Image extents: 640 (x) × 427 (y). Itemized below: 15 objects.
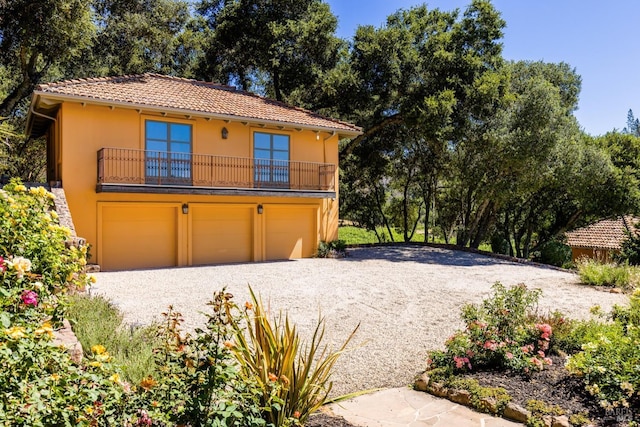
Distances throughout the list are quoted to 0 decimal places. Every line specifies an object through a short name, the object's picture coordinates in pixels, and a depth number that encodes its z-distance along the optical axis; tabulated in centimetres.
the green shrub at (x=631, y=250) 1507
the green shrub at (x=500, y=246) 2009
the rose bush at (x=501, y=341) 504
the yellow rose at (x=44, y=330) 234
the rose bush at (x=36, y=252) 314
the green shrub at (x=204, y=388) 257
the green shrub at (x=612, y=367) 400
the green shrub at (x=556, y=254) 1716
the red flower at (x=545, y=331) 531
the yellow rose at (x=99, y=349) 247
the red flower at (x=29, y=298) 286
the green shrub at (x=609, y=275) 1133
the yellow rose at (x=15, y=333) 212
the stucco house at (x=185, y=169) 1305
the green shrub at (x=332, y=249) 1714
